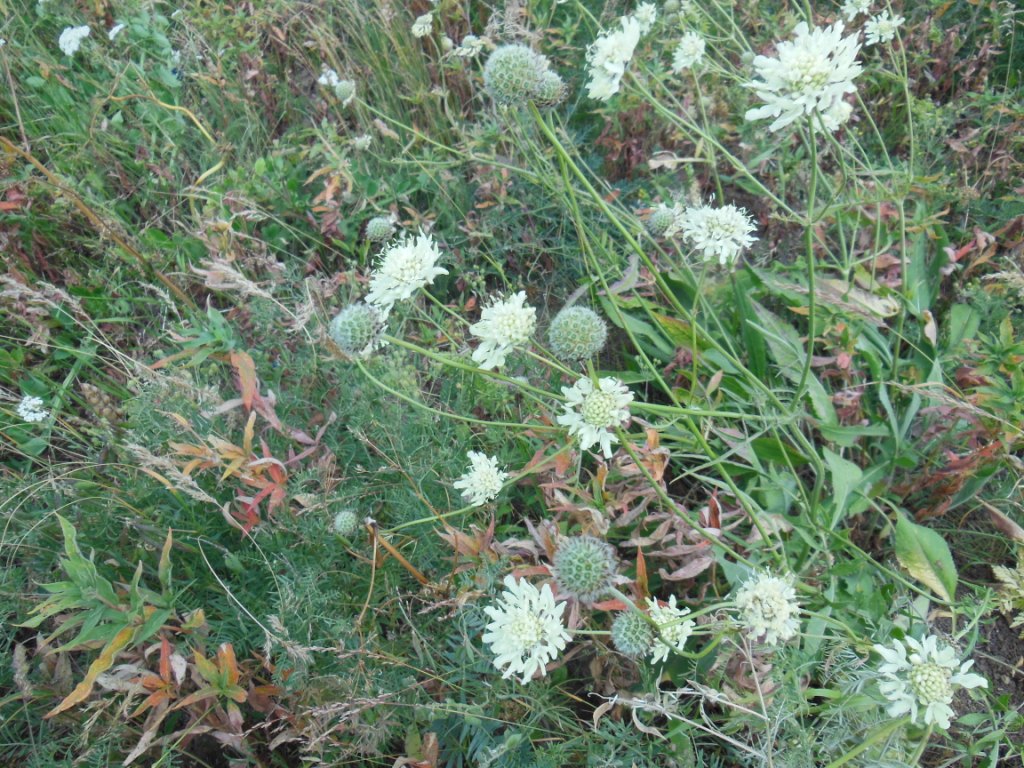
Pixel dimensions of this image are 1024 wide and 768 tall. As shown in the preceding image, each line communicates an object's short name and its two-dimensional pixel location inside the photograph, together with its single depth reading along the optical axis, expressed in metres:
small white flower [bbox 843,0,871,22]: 0.54
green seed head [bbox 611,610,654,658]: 0.36
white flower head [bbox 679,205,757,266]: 0.43
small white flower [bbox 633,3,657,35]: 0.57
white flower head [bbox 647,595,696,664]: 0.36
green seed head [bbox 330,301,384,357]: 0.43
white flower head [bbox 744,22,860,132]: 0.34
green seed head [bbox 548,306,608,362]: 0.40
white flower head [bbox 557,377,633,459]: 0.36
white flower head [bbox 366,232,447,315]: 0.40
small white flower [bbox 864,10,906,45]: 0.55
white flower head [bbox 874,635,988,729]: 0.33
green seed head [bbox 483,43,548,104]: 0.40
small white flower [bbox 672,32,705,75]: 0.54
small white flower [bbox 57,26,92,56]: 0.73
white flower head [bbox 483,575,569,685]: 0.35
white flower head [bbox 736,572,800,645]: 0.36
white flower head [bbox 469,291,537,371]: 0.37
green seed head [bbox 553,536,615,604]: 0.38
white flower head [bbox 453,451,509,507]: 0.41
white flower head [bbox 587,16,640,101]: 0.38
